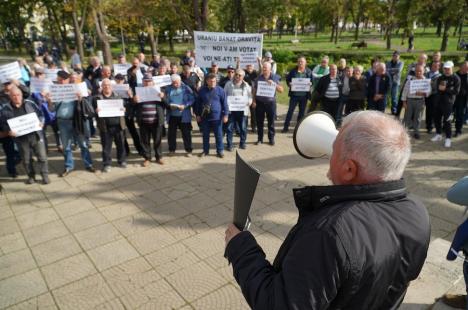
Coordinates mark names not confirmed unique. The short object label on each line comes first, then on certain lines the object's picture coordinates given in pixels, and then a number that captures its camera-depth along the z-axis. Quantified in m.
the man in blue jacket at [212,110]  7.74
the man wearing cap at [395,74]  10.90
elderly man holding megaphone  1.33
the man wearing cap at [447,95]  8.29
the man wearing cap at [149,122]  7.47
